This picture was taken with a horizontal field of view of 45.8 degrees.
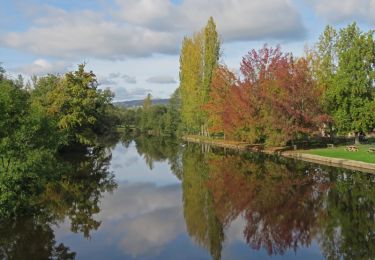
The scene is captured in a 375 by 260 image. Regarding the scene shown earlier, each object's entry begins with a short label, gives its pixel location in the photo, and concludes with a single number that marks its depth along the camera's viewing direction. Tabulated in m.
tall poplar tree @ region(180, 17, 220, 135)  68.12
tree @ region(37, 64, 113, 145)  44.97
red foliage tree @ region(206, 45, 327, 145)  44.94
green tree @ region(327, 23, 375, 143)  43.91
